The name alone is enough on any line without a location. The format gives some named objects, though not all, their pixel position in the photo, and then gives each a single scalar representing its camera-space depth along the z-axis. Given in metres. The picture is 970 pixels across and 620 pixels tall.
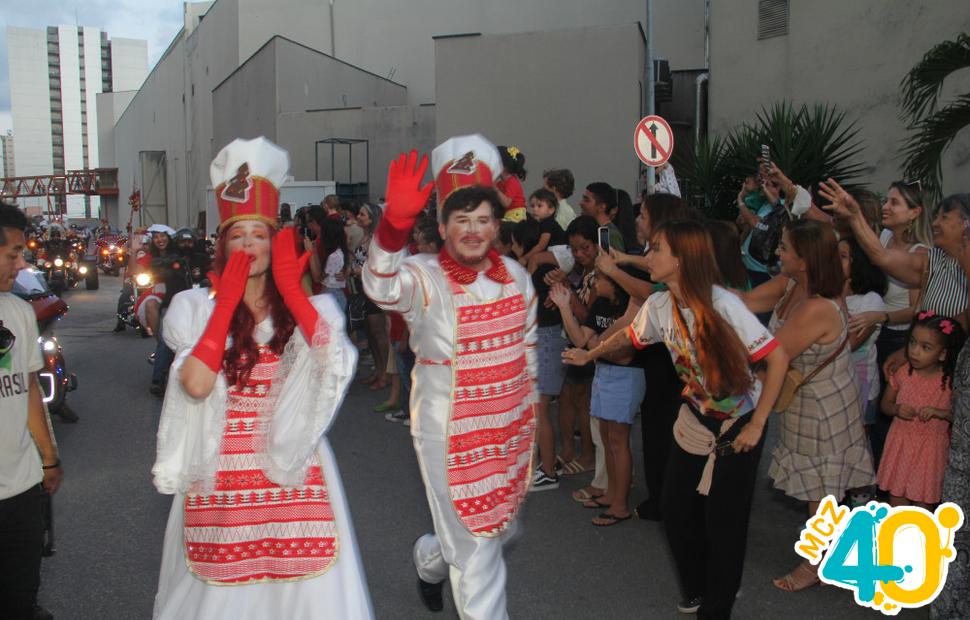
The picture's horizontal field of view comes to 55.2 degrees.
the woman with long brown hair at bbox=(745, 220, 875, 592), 4.29
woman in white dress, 3.00
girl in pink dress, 4.55
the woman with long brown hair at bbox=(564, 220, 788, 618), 3.83
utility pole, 15.30
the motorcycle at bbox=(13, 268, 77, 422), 7.49
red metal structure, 66.75
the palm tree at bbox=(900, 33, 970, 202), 7.71
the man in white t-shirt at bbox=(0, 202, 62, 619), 3.38
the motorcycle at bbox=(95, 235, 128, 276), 27.94
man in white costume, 3.77
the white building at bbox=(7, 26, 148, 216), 125.00
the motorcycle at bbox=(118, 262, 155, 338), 13.90
